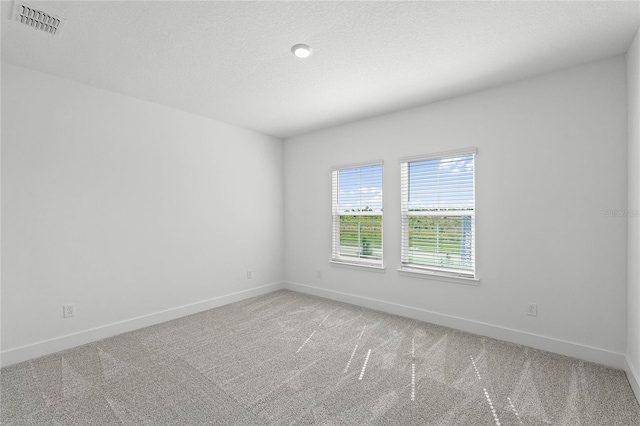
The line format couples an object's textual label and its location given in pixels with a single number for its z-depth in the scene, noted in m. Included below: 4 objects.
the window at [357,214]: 4.13
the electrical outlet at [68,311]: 2.88
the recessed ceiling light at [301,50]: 2.35
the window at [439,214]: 3.32
